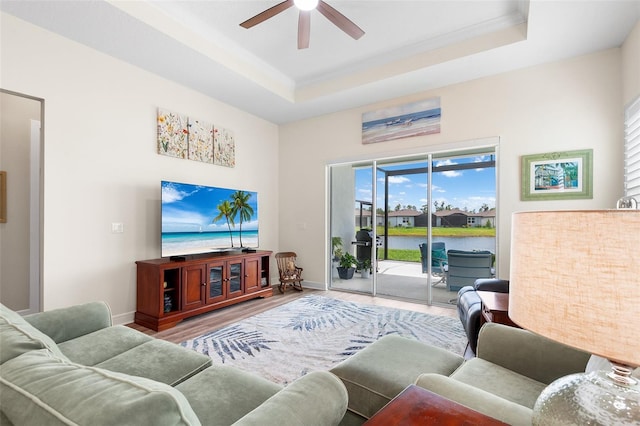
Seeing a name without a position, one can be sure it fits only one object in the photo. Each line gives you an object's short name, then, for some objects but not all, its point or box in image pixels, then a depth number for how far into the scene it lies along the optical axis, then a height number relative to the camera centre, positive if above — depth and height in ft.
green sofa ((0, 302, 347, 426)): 1.97 -1.95
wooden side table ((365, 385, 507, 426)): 2.71 -1.90
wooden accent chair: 16.22 -3.28
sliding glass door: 13.14 -0.39
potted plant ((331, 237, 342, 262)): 17.10 -2.07
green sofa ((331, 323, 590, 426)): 4.44 -2.56
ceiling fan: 8.30 +5.64
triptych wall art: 12.60 +3.31
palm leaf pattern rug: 8.09 -4.11
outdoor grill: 16.10 -1.75
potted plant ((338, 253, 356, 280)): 16.89 -3.08
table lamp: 1.82 -0.59
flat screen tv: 11.72 -0.33
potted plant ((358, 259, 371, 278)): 16.31 -3.06
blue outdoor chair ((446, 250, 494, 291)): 12.62 -2.39
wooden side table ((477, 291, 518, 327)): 6.38 -2.16
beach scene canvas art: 13.78 +4.41
